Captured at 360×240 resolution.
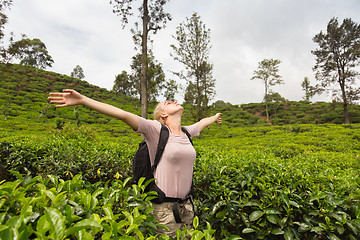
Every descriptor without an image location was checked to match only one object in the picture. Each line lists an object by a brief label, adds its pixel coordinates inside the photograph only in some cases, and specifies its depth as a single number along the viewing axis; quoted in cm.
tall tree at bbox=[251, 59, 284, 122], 2602
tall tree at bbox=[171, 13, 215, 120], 1608
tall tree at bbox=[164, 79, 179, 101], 1400
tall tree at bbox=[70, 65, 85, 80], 5957
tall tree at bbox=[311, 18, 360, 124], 2027
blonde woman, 151
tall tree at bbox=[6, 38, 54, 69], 4972
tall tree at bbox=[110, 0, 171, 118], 1085
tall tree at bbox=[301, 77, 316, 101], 3803
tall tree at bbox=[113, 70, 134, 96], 3949
